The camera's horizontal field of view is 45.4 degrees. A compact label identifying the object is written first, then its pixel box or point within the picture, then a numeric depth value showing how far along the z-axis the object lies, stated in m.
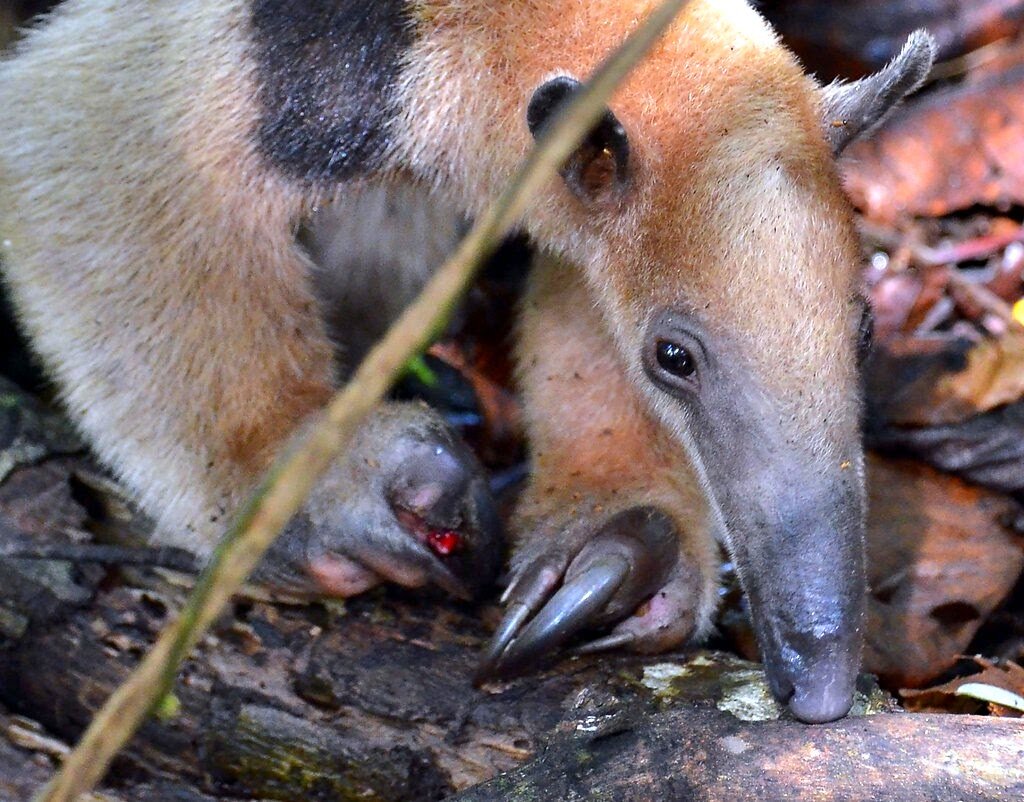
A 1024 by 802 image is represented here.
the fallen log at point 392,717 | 2.90
